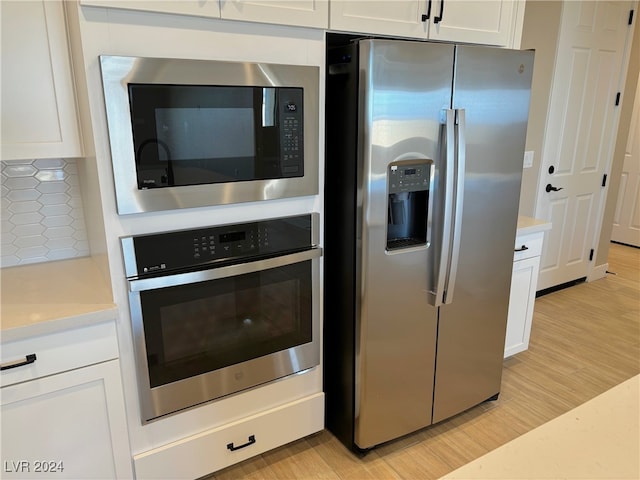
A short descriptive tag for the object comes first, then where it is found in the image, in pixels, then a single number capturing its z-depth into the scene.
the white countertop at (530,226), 2.54
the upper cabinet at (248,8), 1.37
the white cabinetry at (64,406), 1.45
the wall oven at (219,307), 1.58
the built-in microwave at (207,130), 1.41
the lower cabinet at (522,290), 2.58
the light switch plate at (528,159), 3.52
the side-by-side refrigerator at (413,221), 1.77
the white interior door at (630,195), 5.00
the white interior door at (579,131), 3.45
